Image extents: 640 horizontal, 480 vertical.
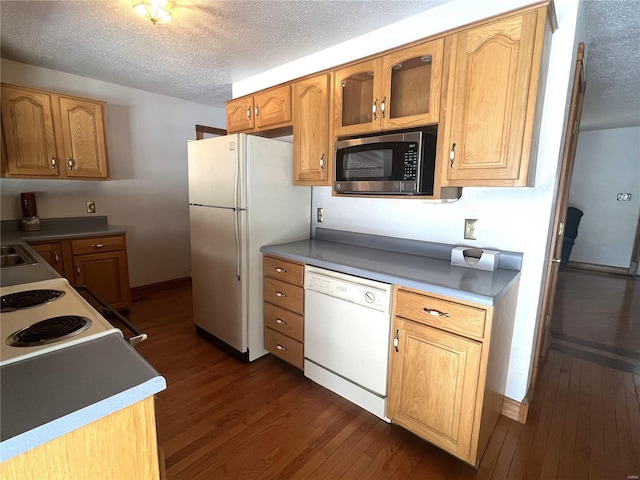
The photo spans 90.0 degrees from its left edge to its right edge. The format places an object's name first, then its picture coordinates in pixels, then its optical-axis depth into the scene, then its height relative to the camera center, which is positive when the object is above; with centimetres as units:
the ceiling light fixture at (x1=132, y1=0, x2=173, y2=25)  172 +97
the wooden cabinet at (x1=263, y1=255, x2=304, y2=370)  217 -83
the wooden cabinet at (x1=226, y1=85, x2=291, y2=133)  241 +65
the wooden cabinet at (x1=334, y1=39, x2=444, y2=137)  168 +60
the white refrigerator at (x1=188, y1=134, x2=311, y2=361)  226 -23
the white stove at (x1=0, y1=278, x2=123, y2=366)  80 -40
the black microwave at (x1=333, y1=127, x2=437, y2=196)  171 +17
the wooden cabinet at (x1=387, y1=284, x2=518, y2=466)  142 -82
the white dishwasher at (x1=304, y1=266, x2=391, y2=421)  174 -84
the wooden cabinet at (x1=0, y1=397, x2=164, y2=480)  58 -52
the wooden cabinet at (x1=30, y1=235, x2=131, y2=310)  277 -70
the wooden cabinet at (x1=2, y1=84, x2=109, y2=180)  264 +44
